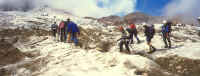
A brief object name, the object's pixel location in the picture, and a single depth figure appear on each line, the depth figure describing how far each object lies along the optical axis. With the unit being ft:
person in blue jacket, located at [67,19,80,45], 38.55
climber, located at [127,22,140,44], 34.17
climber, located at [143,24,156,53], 33.76
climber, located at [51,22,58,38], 51.53
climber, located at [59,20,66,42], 42.76
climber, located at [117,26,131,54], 32.34
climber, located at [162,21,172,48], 35.04
